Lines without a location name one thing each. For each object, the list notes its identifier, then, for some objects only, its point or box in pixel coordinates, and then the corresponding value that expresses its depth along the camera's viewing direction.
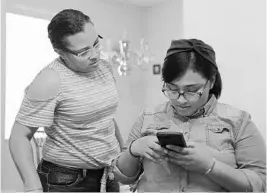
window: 2.89
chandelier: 2.56
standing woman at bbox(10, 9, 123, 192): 0.99
